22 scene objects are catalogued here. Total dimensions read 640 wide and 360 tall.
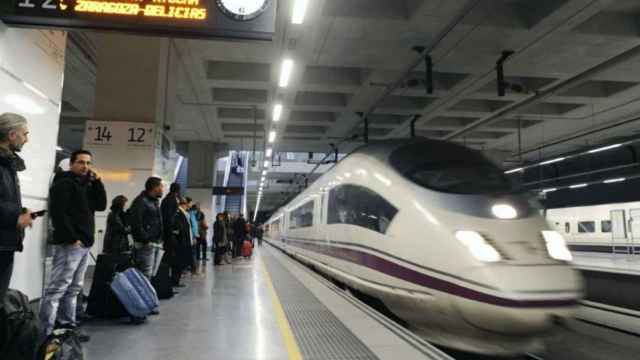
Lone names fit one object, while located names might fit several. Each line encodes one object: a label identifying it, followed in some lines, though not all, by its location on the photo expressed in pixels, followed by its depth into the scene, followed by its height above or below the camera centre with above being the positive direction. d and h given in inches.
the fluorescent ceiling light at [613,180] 670.5 +91.9
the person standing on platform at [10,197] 113.1 +7.5
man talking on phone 150.2 -1.3
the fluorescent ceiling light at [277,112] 571.2 +151.3
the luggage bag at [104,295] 188.5 -25.7
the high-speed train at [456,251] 154.0 -4.0
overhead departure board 170.7 +78.0
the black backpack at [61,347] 110.5 -28.4
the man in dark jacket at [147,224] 210.7 +2.9
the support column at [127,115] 328.8 +82.2
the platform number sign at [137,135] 334.2 +66.7
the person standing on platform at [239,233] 635.9 +1.2
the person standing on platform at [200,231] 435.2 +1.6
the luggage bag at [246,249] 661.3 -21.0
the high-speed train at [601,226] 581.6 +24.1
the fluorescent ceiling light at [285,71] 406.5 +144.2
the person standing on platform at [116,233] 215.6 -1.4
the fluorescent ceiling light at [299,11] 273.6 +131.1
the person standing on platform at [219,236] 497.3 -3.2
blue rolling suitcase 179.9 -23.2
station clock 177.9 +83.7
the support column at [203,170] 828.6 +111.0
